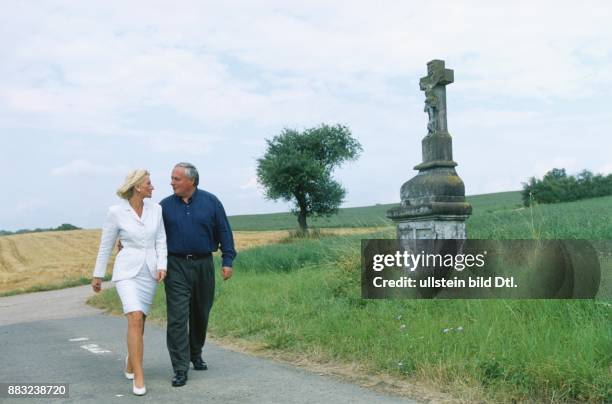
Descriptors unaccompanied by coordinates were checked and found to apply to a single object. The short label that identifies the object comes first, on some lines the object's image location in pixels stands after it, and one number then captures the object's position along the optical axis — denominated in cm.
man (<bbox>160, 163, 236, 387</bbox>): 589
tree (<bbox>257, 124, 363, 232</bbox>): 4844
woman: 549
